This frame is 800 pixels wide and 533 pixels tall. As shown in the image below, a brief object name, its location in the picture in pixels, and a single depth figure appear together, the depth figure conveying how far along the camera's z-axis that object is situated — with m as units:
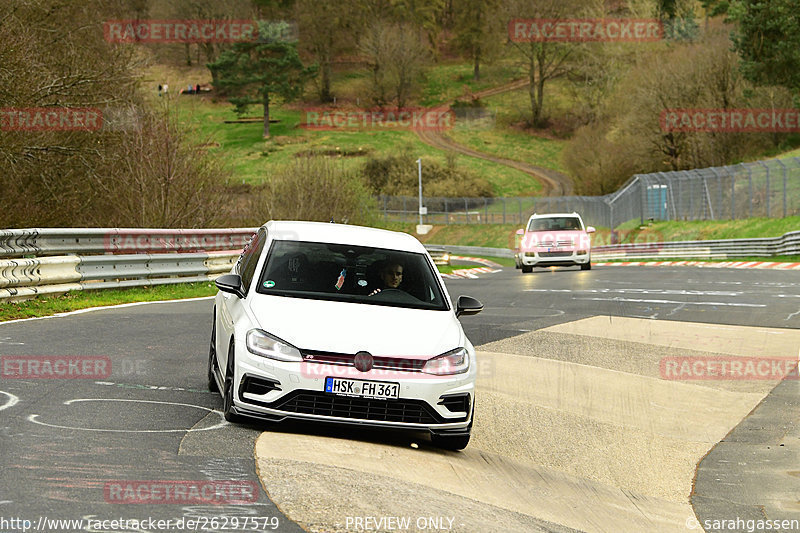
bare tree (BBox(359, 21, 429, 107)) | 131.25
